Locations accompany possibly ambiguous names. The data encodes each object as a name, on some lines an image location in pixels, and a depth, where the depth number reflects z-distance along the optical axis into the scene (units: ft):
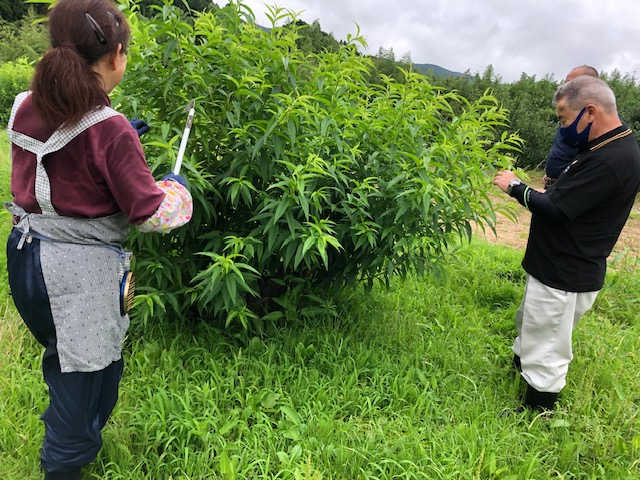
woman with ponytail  4.75
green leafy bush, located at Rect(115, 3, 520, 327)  7.54
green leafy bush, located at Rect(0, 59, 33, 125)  38.75
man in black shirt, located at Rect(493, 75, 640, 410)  7.97
